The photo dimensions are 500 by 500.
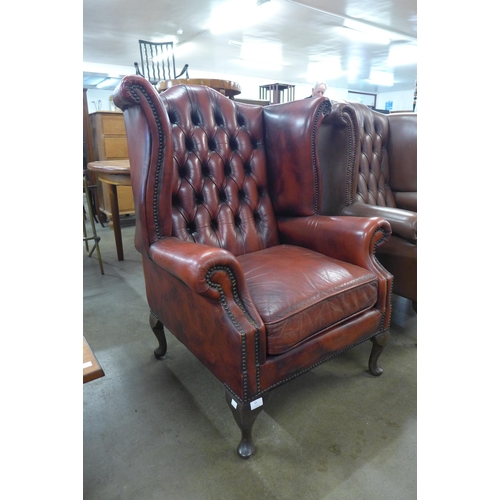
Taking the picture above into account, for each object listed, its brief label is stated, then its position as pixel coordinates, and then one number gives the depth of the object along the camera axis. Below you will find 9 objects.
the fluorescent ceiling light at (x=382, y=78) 11.34
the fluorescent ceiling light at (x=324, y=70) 9.58
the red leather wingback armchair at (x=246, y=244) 1.04
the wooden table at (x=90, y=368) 0.79
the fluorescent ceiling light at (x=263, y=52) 7.70
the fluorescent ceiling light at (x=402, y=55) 8.06
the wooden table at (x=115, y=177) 2.19
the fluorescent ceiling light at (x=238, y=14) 5.41
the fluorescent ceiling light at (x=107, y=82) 11.28
